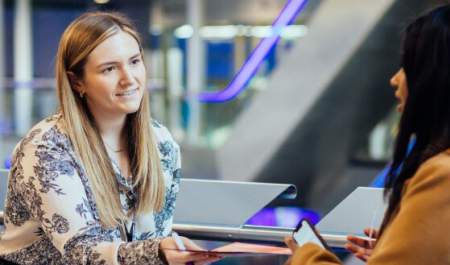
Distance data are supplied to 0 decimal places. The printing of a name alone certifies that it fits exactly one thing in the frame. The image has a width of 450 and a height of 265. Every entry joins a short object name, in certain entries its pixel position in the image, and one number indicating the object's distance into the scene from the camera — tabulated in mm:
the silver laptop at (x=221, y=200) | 3084
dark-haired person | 2148
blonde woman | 2590
